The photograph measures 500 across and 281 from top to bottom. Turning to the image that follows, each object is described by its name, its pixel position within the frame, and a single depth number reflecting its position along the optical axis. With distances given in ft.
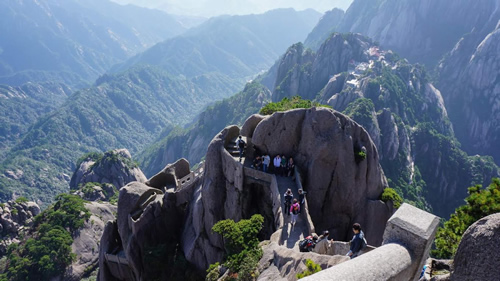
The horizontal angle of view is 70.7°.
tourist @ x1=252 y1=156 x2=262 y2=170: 89.61
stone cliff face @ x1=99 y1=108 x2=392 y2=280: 88.58
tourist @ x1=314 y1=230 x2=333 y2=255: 57.10
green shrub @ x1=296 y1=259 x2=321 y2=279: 42.20
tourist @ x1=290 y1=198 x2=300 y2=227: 67.21
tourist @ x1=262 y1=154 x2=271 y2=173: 87.25
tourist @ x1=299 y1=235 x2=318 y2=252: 57.64
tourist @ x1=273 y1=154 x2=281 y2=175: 85.66
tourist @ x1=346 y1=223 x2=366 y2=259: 42.88
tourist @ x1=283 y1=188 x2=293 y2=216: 69.67
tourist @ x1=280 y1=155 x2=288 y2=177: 86.48
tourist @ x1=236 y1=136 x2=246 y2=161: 93.26
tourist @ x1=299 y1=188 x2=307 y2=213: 70.70
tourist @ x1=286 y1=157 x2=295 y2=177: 86.07
